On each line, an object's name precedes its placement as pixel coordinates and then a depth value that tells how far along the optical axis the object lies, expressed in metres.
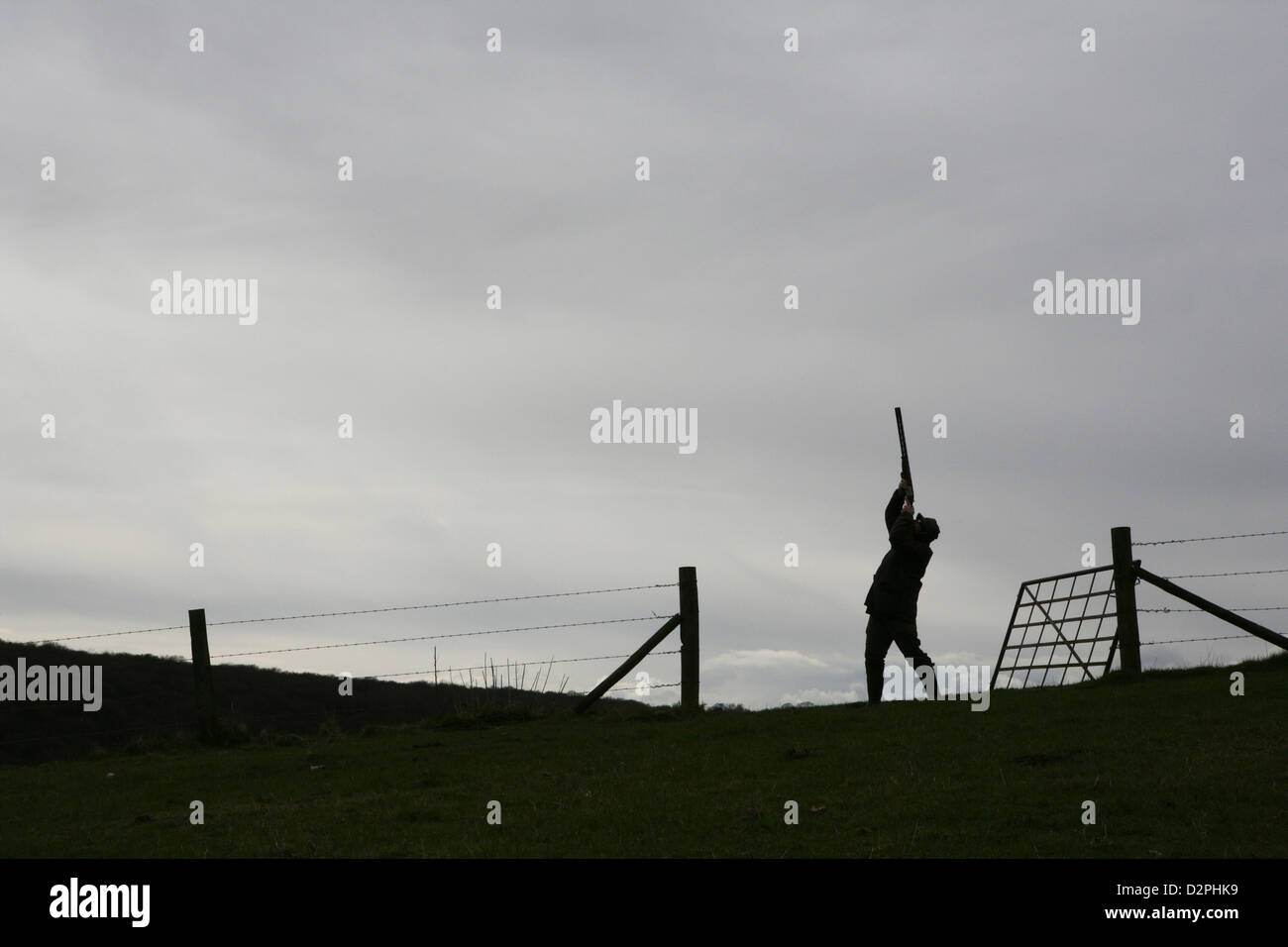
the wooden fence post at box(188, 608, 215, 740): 18.69
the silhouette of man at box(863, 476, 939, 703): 17.22
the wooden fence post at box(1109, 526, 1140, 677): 18.42
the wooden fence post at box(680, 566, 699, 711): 18.03
